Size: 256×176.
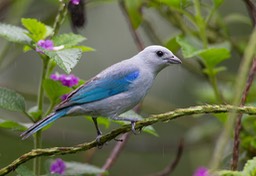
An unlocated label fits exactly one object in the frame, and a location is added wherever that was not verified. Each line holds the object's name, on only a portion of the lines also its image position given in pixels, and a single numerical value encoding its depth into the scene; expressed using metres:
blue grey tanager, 6.61
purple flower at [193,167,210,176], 5.20
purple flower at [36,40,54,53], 6.04
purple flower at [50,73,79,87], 6.27
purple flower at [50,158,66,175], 6.40
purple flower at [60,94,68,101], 6.53
